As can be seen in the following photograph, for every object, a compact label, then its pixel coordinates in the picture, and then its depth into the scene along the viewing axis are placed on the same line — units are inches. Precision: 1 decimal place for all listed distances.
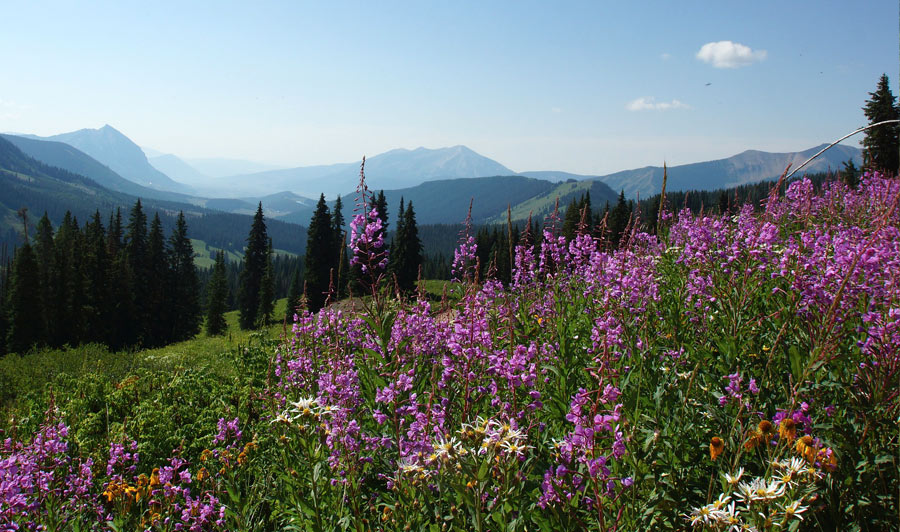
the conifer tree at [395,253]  2237.8
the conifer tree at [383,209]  1916.8
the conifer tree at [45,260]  2065.7
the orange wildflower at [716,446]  112.0
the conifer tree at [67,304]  2052.2
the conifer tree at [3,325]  2196.1
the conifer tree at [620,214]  2578.7
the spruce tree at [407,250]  2224.4
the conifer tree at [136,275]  2276.1
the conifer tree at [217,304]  2684.5
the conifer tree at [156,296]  2396.7
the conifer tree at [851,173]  1146.1
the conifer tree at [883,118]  1417.3
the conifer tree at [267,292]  2364.7
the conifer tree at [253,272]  2677.2
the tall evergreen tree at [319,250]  2324.1
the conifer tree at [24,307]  1966.0
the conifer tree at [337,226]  2245.1
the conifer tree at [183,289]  2618.1
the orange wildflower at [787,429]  102.0
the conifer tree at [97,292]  2100.1
